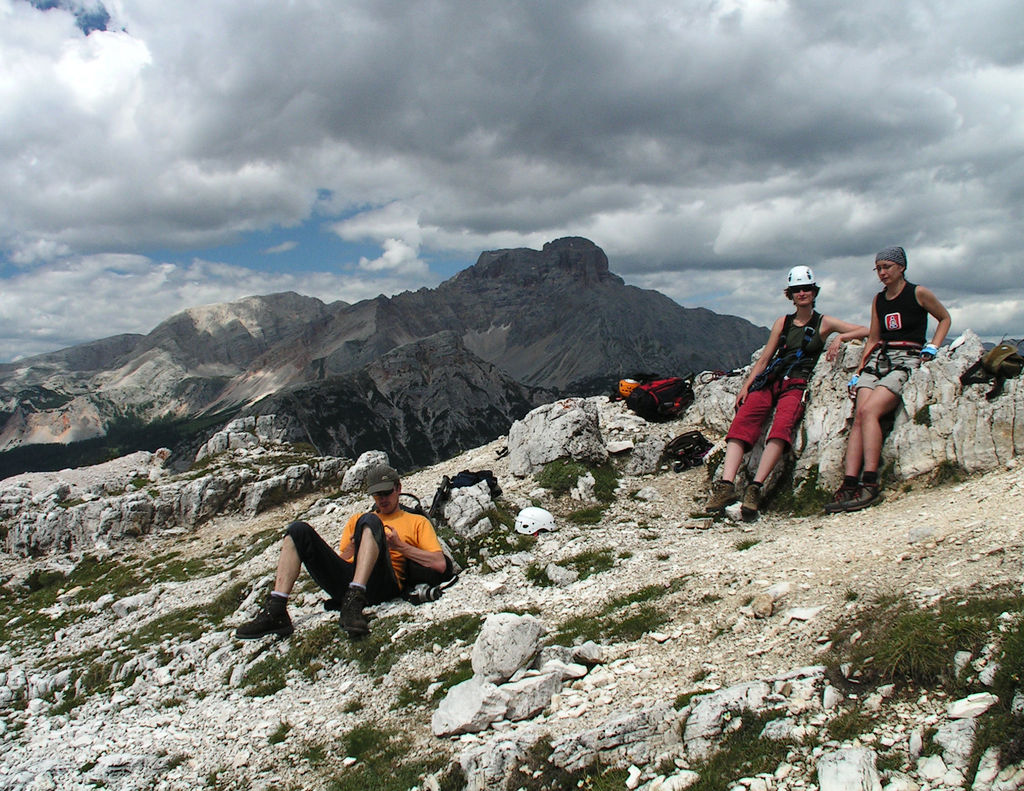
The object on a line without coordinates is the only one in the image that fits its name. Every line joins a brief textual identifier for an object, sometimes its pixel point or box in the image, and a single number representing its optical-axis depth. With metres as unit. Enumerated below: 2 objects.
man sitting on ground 10.45
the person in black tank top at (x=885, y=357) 12.05
